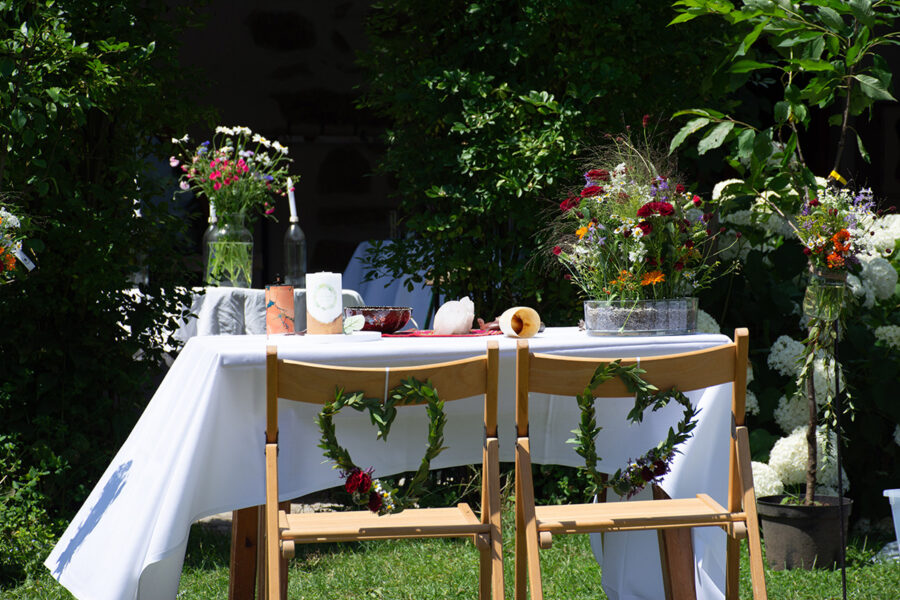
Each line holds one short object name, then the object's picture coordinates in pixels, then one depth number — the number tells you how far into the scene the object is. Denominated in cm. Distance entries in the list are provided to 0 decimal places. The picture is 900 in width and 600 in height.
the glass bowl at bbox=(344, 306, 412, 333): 555
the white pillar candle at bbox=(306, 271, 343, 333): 525
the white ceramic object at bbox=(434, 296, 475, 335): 547
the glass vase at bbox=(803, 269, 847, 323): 583
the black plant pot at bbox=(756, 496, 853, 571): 699
